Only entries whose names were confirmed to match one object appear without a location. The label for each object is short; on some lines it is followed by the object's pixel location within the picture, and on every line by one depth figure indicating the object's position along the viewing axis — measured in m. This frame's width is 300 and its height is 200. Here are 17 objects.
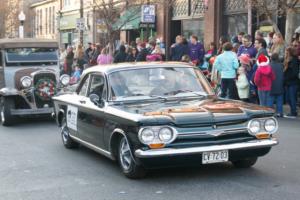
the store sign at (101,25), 29.93
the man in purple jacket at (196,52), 18.88
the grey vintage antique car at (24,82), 13.51
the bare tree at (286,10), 15.66
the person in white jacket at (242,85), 14.95
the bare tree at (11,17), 53.16
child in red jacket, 13.88
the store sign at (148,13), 27.80
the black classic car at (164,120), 6.94
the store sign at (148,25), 30.05
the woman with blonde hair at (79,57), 23.02
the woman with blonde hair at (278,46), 15.34
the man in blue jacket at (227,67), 14.82
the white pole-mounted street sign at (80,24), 28.75
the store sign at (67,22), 45.03
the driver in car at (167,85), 8.20
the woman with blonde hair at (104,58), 22.05
